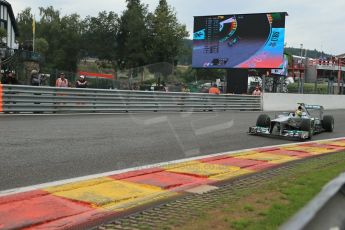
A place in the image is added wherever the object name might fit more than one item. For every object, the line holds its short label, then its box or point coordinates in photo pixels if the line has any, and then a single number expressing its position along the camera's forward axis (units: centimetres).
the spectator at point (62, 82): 1897
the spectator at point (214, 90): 2583
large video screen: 3216
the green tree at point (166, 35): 4909
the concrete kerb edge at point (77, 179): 566
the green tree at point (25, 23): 9438
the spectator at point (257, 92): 2945
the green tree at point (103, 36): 5875
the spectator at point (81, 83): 1953
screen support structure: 3447
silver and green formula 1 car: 1246
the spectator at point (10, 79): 1775
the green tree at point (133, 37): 5334
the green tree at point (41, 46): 6931
